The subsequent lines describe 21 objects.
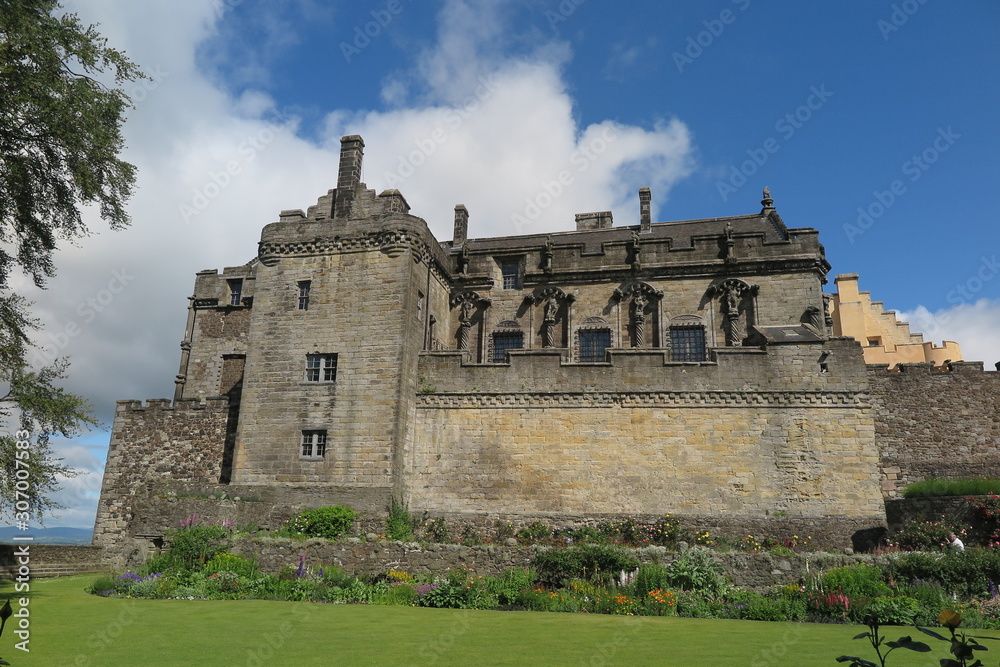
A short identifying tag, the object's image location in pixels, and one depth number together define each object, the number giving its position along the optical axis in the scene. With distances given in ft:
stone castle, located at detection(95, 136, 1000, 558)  73.97
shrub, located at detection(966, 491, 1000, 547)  62.69
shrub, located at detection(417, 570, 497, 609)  50.80
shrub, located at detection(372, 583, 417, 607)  52.42
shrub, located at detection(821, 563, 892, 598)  49.11
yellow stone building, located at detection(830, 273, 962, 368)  120.37
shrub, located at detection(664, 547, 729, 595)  52.65
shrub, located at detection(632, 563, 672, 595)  52.47
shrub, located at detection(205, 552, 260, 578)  57.93
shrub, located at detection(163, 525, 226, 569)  60.03
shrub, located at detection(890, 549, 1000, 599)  49.88
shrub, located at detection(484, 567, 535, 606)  51.31
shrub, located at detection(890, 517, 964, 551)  62.85
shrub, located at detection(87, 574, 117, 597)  57.11
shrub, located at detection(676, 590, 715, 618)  48.03
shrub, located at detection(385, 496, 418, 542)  72.18
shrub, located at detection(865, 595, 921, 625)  44.11
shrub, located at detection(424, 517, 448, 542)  74.54
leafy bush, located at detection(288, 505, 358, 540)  70.28
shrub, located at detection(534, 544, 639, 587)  55.01
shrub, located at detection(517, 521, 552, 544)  72.95
